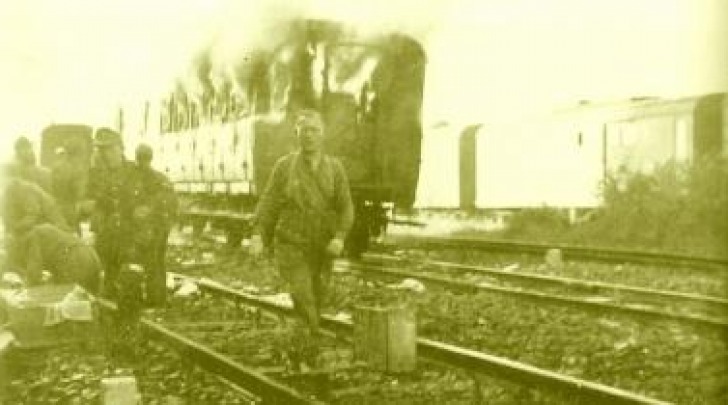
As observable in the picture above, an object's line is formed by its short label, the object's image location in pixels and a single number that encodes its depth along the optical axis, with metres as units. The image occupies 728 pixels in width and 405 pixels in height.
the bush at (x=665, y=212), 16.28
